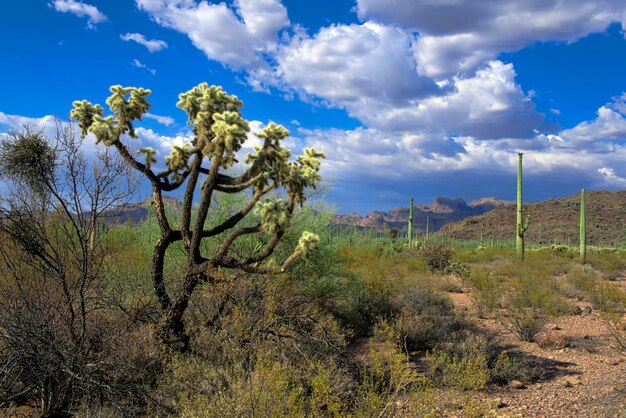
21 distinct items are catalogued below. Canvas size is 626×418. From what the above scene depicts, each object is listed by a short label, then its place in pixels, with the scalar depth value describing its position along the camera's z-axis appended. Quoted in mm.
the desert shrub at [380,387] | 5051
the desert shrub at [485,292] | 14102
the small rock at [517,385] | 7983
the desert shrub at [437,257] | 23938
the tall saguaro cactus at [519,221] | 25516
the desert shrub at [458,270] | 20723
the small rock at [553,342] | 10406
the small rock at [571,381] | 8117
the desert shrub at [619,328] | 9673
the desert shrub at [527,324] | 11000
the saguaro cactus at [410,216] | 34925
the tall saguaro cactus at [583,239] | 29922
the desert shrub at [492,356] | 8203
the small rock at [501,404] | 7160
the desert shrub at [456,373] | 6109
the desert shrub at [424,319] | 10109
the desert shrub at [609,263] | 24741
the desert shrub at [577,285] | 16453
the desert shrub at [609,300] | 13206
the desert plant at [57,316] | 5996
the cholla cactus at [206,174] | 7090
